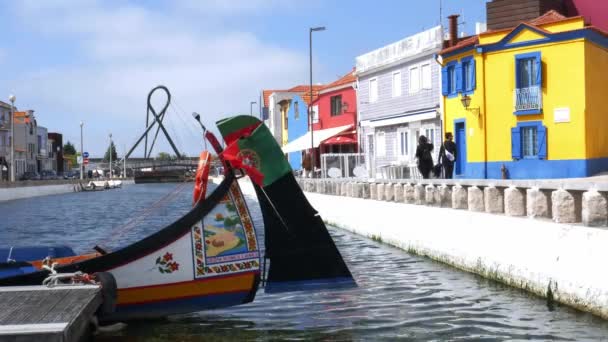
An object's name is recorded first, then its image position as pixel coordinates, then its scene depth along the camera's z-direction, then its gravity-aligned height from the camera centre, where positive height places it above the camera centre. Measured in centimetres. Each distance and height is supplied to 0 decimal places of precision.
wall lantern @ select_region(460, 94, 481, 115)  3079 +261
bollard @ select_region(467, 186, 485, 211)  1498 -67
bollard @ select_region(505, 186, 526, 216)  1321 -65
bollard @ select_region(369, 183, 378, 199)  2430 -74
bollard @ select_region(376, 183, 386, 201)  2338 -73
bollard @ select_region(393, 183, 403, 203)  2133 -71
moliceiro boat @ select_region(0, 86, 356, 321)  973 -108
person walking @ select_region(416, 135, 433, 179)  2297 +24
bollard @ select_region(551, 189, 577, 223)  1135 -65
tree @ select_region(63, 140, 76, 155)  16750 +557
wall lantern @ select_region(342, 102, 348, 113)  4819 +396
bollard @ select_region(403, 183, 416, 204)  2034 -73
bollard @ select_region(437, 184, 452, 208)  1744 -69
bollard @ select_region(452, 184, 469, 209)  1606 -68
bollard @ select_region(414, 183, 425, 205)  1939 -70
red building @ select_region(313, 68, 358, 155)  4691 +357
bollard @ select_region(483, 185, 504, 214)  1420 -67
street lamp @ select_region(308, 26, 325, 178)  4421 +789
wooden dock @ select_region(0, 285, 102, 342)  634 -134
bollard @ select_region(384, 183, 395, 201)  2229 -73
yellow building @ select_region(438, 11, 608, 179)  2739 +254
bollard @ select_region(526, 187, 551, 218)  1237 -64
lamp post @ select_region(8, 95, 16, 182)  5012 +245
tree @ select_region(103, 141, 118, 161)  17832 +413
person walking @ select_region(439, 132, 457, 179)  2273 +35
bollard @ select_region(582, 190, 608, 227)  1052 -65
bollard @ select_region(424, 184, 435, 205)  1828 -68
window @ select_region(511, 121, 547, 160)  2861 +98
